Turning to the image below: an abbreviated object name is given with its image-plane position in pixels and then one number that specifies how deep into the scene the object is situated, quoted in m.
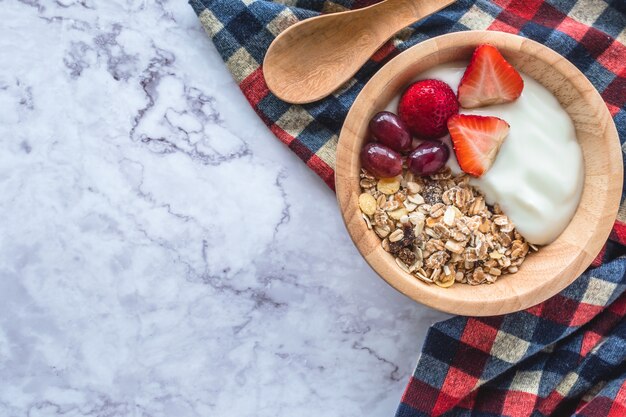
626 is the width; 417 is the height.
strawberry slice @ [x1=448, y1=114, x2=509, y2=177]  0.59
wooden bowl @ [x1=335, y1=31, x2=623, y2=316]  0.59
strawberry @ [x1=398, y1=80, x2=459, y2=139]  0.60
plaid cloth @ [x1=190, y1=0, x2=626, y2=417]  0.64
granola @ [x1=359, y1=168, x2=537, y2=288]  0.60
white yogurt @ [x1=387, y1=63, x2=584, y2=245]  0.60
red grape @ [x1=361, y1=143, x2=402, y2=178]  0.59
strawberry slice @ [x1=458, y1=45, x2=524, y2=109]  0.59
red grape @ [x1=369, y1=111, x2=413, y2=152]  0.60
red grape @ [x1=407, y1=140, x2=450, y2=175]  0.59
